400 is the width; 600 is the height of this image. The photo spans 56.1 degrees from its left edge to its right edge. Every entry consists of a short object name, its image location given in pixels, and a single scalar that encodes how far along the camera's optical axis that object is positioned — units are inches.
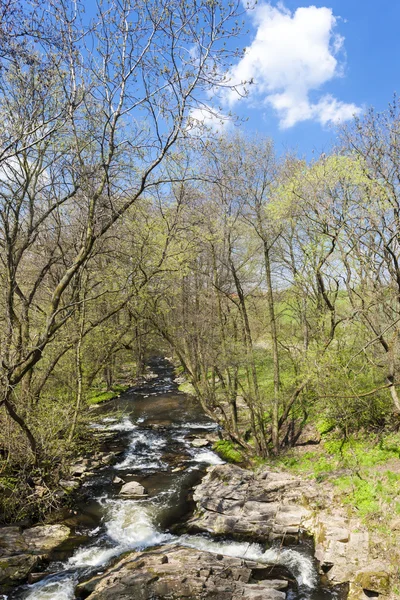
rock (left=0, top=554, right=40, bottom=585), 310.7
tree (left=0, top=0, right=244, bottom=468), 278.8
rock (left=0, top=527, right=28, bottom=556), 332.5
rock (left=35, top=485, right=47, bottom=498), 411.5
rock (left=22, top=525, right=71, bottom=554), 351.4
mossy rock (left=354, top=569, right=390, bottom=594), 270.7
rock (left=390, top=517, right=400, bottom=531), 313.3
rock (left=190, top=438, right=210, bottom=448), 645.3
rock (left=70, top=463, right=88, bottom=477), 527.1
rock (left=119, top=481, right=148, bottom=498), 473.1
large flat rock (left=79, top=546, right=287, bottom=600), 286.5
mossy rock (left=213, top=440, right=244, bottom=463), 570.9
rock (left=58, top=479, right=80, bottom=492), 476.7
